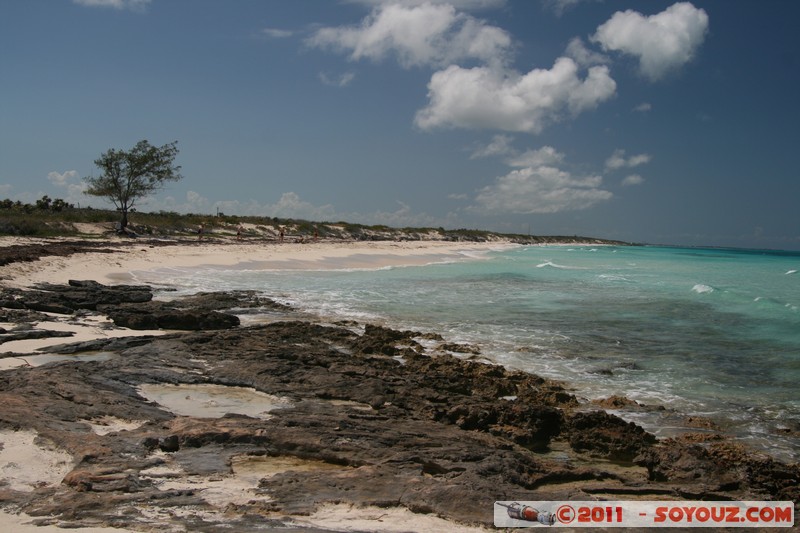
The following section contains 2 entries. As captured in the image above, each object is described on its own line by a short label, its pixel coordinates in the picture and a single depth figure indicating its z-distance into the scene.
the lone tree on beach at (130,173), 40.62
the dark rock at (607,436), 6.11
